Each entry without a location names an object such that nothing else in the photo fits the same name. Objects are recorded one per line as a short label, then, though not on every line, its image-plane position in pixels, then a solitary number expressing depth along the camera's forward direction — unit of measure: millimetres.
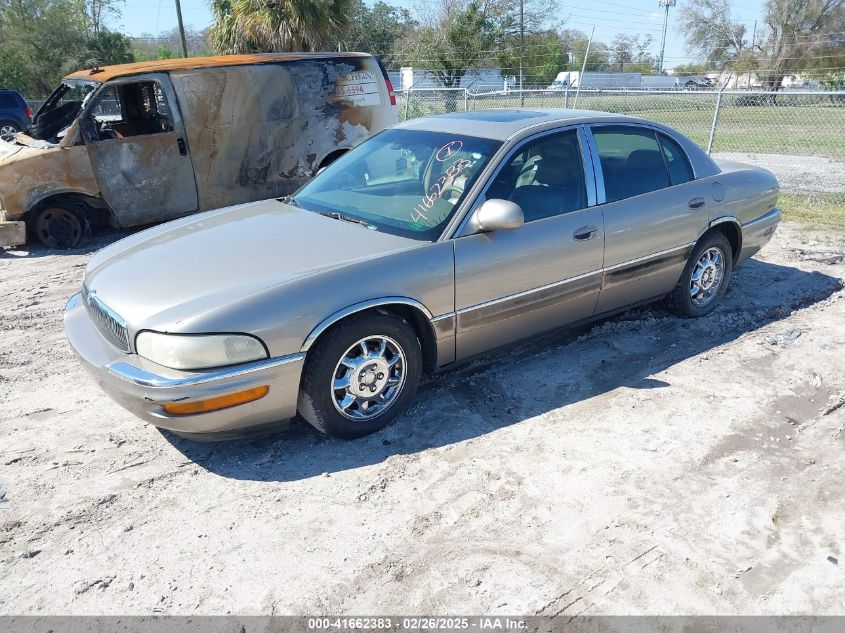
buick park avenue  3188
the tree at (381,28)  41438
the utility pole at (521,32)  35106
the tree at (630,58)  58031
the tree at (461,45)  32694
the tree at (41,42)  28734
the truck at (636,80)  39425
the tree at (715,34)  44750
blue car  17078
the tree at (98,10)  35844
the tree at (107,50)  28922
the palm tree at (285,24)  17375
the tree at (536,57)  35281
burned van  7379
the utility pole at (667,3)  60119
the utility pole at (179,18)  27625
